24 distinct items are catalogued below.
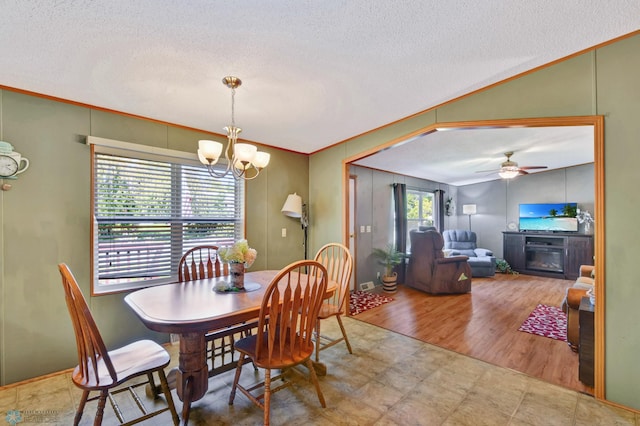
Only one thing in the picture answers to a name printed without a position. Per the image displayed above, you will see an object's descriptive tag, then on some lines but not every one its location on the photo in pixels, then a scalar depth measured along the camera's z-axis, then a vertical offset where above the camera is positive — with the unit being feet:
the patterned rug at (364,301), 12.92 -4.57
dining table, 4.90 -1.94
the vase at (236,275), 6.93 -1.58
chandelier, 6.69 +1.54
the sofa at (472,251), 20.01 -3.00
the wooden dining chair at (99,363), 4.45 -2.87
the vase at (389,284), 16.22 -4.23
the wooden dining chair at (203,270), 8.39 -1.85
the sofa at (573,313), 8.61 -3.29
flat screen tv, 19.22 -0.32
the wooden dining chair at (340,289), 8.09 -2.32
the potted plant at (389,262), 16.25 -3.03
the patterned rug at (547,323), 10.10 -4.50
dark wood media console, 18.56 -2.92
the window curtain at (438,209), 23.76 +0.35
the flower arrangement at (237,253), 6.86 -1.02
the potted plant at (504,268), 21.16 -4.30
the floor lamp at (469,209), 24.12 +0.35
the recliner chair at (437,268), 15.29 -3.18
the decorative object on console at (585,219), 18.69 -0.43
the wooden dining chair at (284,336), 5.24 -2.51
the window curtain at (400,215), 18.84 -0.14
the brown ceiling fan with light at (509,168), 15.25 +2.51
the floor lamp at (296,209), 12.85 +0.22
